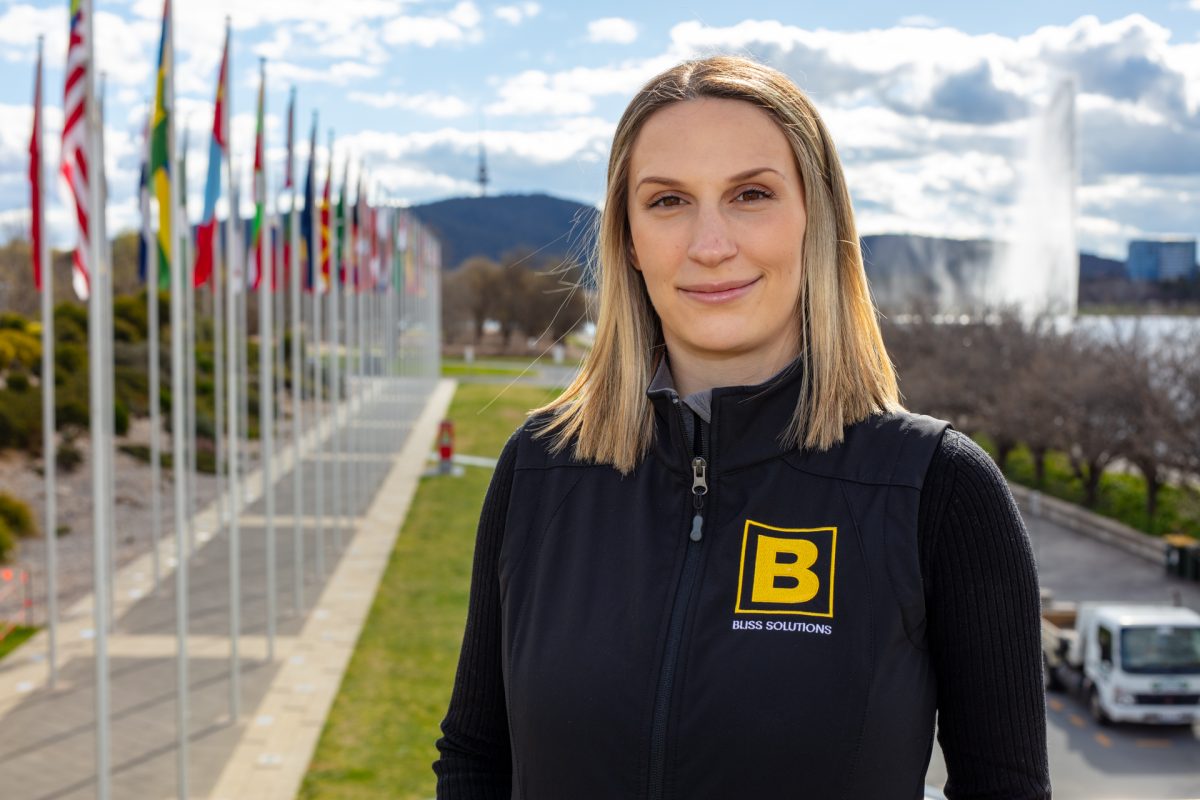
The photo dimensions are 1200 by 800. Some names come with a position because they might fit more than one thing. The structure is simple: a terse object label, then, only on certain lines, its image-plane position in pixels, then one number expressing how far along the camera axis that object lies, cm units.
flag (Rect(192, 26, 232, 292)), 1368
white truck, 1591
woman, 196
